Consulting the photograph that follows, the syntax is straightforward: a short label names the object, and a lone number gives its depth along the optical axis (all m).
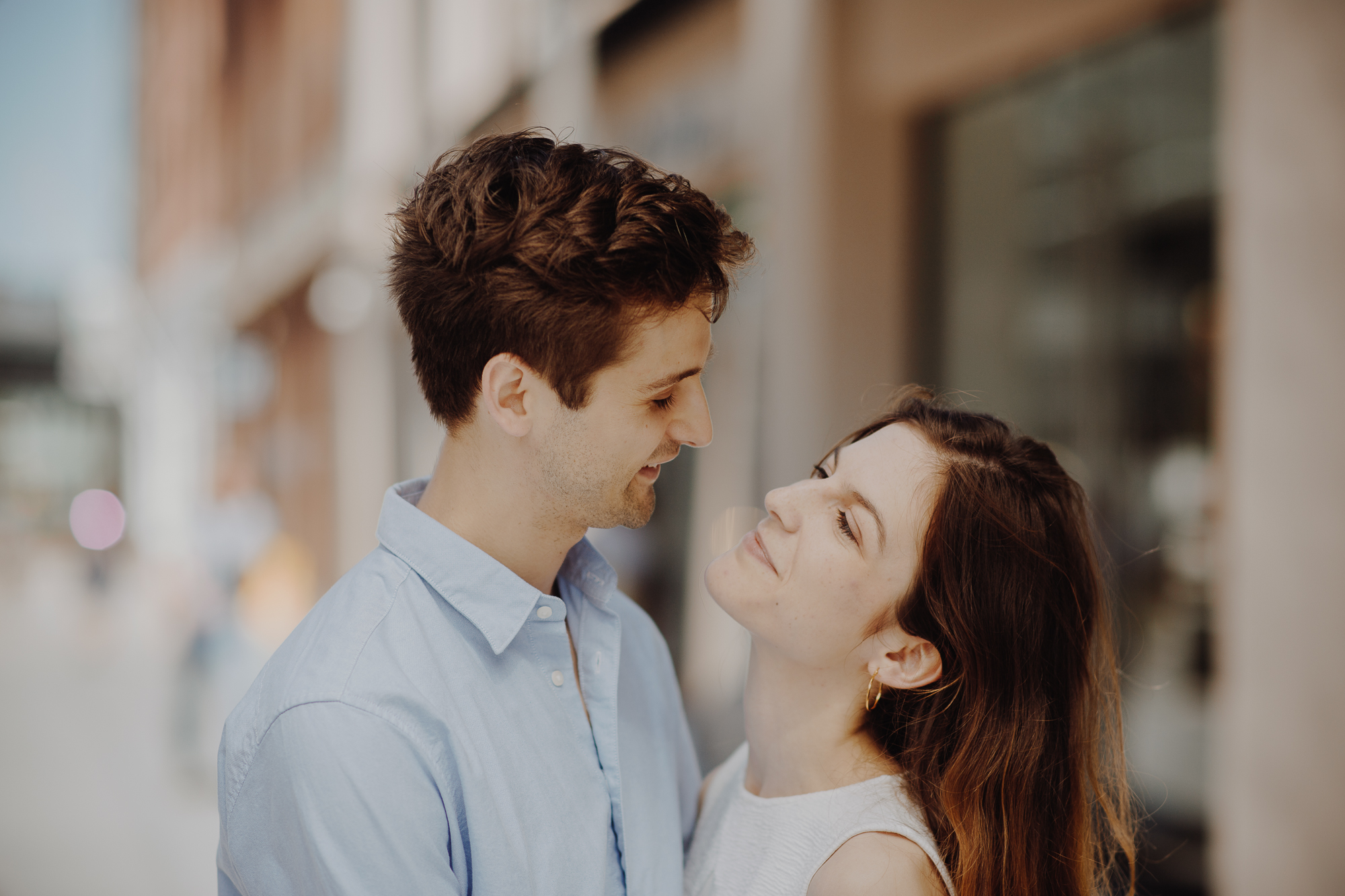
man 1.10
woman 1.47
